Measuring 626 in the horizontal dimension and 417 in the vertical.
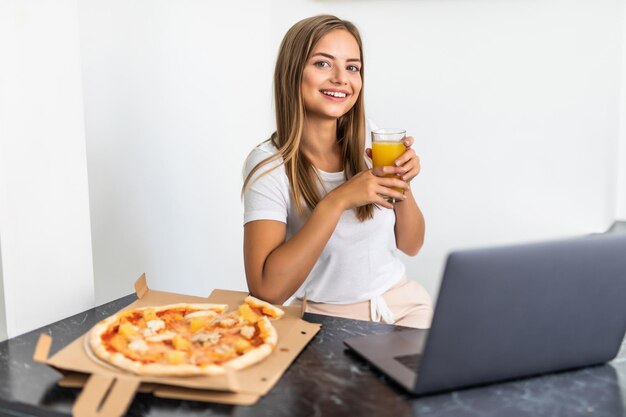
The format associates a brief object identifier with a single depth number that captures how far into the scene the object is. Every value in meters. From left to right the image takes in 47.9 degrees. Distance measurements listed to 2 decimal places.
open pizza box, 1.00
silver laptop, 0.97
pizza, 1.09
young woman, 1.68
